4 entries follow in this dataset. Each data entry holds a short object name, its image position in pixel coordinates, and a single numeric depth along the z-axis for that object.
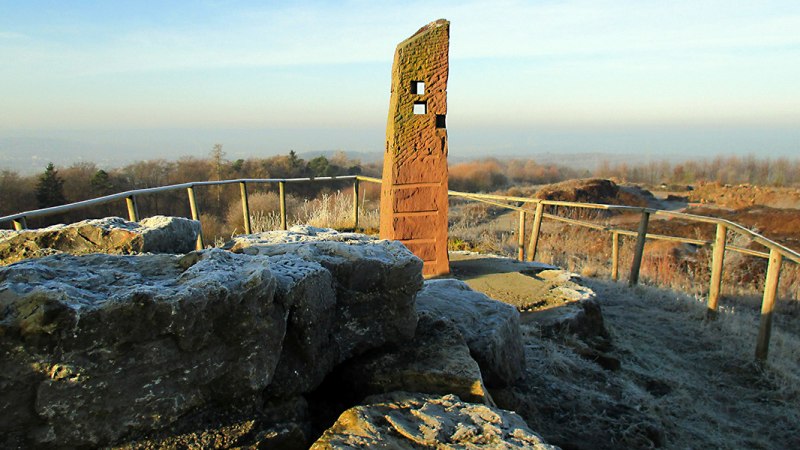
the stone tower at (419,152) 6.56
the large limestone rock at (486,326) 3.45
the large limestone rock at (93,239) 2.76
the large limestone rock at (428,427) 2.11
